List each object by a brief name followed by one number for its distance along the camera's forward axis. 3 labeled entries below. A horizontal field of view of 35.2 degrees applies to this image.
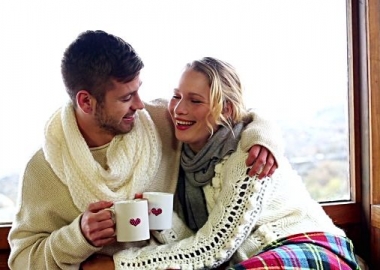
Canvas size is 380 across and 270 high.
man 1.56
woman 1.50
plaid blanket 1.47
